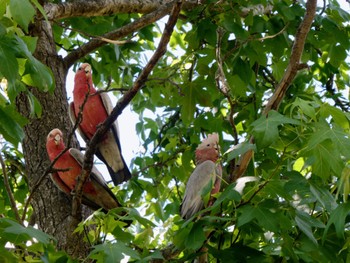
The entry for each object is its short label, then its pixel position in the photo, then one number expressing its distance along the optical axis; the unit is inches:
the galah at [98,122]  452.4
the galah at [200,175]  377.4
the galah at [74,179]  376.5
